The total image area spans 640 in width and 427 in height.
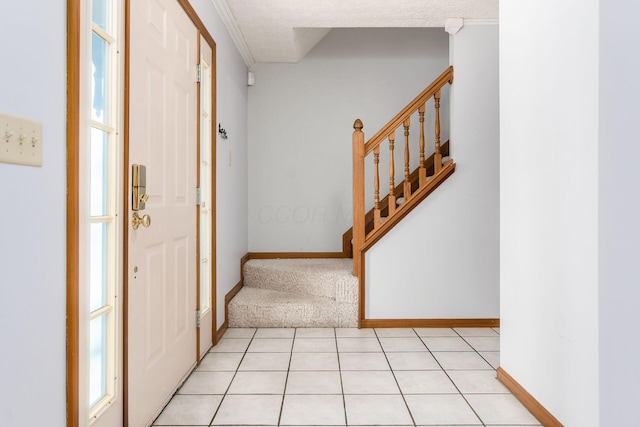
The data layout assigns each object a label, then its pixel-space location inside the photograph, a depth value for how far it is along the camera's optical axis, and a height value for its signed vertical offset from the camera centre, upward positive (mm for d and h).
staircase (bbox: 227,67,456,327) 3490 -278
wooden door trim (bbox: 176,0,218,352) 3008 +201
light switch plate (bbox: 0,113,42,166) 1030 +177
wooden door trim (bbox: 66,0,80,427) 1301 +15
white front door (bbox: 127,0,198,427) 1819 +23
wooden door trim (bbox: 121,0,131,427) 1711 -23
